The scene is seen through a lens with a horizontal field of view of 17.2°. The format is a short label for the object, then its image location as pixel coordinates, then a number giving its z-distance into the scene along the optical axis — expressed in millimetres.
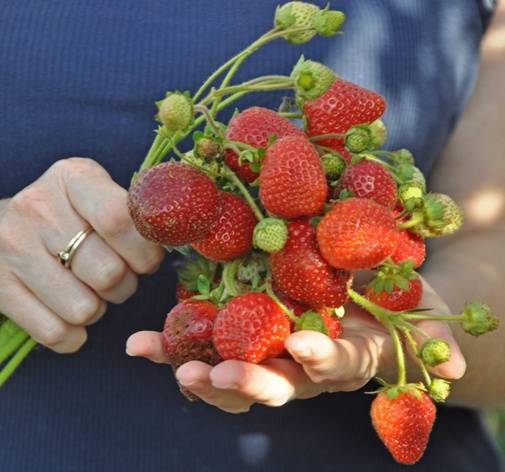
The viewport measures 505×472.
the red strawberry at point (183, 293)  743
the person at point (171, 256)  833
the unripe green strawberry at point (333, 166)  703
